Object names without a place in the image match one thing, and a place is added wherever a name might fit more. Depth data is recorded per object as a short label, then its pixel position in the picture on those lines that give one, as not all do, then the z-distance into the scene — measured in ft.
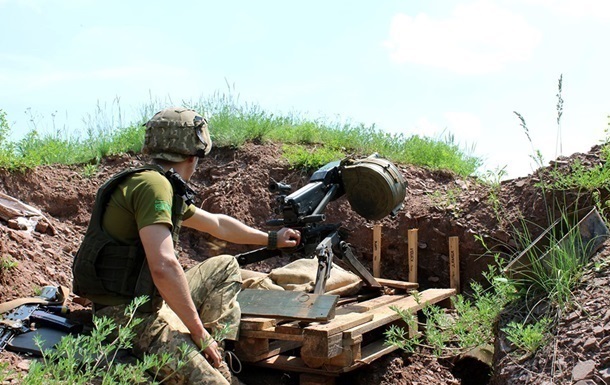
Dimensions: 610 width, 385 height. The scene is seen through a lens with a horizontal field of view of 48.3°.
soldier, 11.37
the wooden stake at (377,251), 23.71
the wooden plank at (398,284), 19.28
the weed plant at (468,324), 14.87
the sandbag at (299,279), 16.62
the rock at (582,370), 11.59
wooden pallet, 13.55
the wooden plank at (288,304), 14.10
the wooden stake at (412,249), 22.90
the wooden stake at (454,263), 22.58
